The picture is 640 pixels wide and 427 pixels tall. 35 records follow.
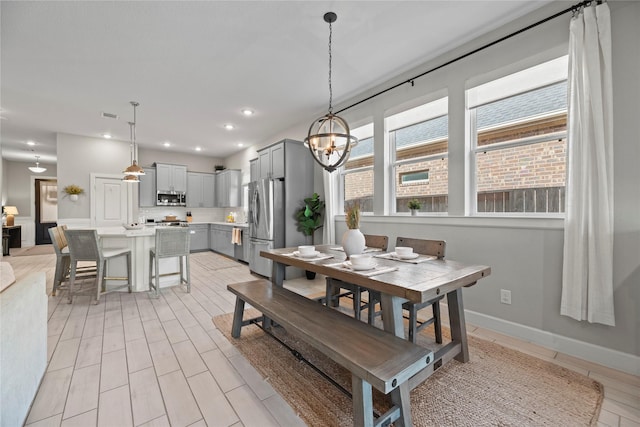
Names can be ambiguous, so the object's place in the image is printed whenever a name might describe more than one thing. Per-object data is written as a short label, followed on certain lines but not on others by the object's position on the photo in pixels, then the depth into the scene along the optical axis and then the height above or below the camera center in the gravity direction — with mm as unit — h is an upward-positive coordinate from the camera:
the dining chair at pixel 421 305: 2082 -740
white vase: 2262 -263
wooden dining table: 1504 -421
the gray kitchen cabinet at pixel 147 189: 6945 +575
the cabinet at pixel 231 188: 7457 +636
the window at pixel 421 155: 3238 +714
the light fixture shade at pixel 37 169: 8258 +1288
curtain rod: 2125 +1620
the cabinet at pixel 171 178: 7047 +879
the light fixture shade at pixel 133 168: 4519 +750
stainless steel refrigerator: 4605 -122
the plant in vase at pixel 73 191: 5950 +445
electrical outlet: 2572 -821
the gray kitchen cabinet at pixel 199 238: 7328 -733
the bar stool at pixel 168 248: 3572 -503
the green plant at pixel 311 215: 4625 -71
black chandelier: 2350 +627
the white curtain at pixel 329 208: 4379 +46
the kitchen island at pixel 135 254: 3820 -614
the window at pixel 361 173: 4160 +603
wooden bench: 1204 -702
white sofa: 1252 -709
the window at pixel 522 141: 2424 +670
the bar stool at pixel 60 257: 3615 -629
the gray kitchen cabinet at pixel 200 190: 7621 +619
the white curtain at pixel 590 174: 1980 +276
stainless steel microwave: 7184 +322
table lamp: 7895 -24
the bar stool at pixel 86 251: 3252 -493
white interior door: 6352 +230
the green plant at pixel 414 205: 3352 +72
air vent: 4855 +1736
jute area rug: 1523 -1164
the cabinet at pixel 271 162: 4703 +906
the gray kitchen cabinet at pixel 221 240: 6527 -749
